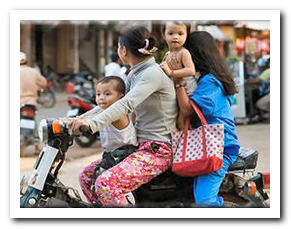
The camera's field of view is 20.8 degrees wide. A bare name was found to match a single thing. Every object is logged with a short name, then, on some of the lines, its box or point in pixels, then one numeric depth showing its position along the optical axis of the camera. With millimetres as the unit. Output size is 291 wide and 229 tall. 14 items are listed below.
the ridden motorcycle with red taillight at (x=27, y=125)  10612
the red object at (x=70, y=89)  17309
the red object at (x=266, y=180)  5223
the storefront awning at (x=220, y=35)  13876
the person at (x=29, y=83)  10581
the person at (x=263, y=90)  14864
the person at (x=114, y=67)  11494
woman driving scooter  4307
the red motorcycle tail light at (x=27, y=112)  10707
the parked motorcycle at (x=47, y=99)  20044
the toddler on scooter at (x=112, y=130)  4522
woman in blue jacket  4494
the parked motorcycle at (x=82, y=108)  12037
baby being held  4467
